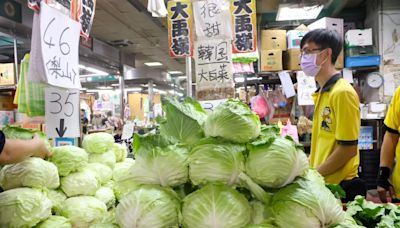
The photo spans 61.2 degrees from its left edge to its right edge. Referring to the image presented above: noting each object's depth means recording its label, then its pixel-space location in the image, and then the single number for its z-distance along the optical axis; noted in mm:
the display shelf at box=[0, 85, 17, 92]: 6039
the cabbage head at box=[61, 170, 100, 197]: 2057
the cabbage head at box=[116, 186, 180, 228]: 1152
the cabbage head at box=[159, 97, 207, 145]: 1401
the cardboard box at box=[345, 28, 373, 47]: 6164
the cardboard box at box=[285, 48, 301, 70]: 5914
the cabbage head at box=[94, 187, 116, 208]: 2273
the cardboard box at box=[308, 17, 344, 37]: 6074
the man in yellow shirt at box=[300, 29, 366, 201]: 2438
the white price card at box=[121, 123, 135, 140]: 4239
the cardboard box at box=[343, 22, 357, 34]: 6844
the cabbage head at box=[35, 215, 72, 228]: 1741
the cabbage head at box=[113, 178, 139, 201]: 1338
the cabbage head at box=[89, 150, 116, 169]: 2605
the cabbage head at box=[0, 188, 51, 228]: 1631
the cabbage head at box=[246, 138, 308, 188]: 1173
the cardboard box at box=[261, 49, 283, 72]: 5938
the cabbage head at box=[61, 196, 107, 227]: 1949
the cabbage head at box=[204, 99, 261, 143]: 1275
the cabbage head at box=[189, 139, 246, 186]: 1198
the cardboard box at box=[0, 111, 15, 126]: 6176
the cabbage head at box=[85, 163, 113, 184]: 2408
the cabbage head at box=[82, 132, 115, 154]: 2639
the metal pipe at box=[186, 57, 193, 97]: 3352
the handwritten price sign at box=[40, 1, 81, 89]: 1873
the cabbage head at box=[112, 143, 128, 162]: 2858
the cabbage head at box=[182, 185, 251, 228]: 1128
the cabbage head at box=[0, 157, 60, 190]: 1773
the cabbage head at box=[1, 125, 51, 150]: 1873
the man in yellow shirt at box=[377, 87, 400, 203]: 2814
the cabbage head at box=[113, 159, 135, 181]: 2633
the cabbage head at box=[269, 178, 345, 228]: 1134
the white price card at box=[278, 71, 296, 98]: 5613
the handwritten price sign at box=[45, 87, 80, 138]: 2188
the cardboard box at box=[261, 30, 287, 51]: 6359
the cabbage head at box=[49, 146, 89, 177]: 2041
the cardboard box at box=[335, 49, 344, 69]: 6109
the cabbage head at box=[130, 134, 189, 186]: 1238
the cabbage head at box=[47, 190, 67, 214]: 1905
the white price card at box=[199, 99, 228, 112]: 3277
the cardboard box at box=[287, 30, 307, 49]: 6031
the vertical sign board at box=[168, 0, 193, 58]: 3844
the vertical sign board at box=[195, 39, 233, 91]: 3393
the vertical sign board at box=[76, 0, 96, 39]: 2430
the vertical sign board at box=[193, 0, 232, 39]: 3438
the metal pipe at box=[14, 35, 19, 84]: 5723
